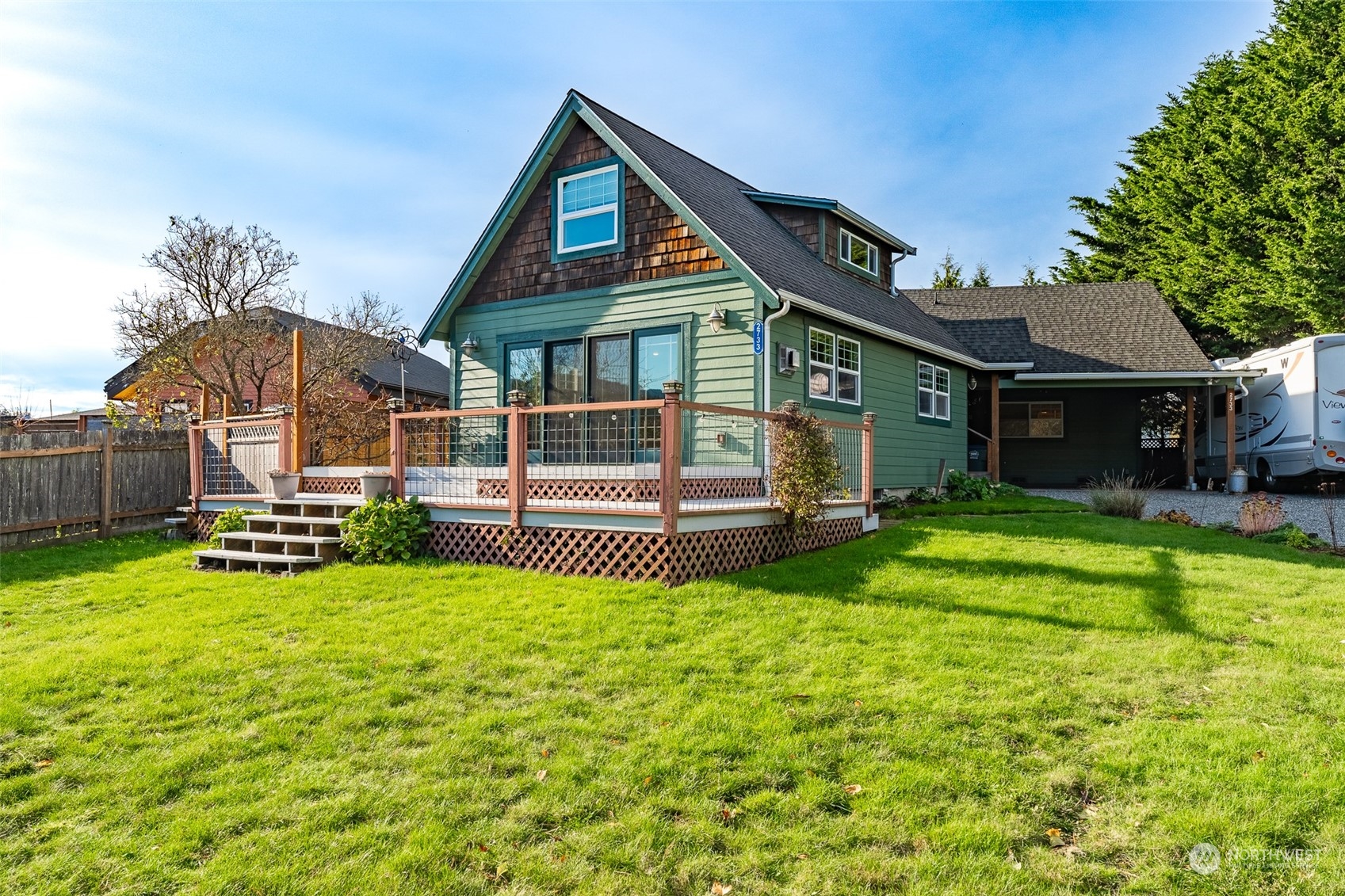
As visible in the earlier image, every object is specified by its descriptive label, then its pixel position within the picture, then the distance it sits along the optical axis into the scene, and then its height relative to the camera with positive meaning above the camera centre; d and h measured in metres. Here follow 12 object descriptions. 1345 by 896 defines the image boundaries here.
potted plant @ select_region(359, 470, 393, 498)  8.33 -0.30
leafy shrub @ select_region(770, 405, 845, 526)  7.73 -0.09
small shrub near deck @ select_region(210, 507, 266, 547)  9.67 -0.83
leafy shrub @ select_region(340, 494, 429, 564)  7.95 -0.77
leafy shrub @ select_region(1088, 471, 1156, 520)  11.77 -0.73
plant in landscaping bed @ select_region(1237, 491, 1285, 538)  9.95 -0.83
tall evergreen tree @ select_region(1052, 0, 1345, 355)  21.39 +8.61
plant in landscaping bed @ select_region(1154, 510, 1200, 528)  11.05 -0.92
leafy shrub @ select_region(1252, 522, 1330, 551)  9.05 -1.02
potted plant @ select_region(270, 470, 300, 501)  9.48 -0.33
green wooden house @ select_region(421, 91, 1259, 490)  10.17 +2.36
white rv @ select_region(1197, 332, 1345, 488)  14.66 +0.84
